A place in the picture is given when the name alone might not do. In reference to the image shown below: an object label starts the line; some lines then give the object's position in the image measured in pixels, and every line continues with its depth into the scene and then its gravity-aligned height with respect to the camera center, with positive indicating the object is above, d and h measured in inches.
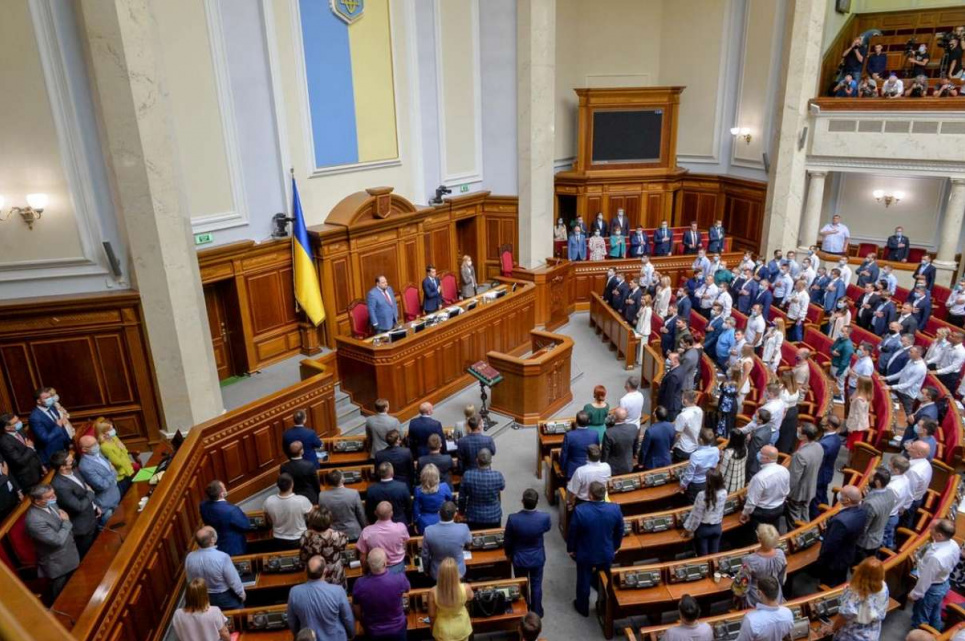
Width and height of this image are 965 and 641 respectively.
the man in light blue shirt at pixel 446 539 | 199.0 -119.7
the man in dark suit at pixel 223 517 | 216.5 -123.0
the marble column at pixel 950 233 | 538.9 -93.3
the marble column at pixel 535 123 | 521.0 +3.6
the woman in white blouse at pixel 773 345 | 379.6 -125.4
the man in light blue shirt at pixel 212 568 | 191.0 -123.1
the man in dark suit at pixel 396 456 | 248.8 -119.0
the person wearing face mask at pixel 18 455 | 244.2 -113.9
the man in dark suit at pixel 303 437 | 270.2 -121.2
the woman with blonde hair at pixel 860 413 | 298.8 -132.2
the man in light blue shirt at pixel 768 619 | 162.6 -119.6
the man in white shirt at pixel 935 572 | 195.3 -132.2
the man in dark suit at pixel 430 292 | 471.2 -113.0
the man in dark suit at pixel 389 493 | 222.5 -119.8
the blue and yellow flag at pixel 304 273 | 419.2 -87.0
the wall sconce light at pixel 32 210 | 289.3 -29.5
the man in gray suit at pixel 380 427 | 281.9 -122.4
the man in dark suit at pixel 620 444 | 265.6 -125.7
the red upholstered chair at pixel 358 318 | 422.6 -115.9
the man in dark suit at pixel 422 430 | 275.3 -121.6
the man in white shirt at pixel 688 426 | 272.7 -123.6
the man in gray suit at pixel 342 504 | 224.5 -122.8
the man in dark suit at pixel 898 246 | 572.4 -107.8
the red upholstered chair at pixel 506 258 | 579.8 -110.6
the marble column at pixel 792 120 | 559.8 +0.4
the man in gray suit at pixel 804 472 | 237.3 -123.2
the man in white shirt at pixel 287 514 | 230.5 -130.9
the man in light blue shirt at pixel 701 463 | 244.4 -124.1
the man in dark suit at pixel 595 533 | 210.2 -128.2
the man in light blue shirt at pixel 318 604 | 173.0 -120.2
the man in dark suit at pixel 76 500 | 218.2 -117.5
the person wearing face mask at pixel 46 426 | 269.7 -114.0
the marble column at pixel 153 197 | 273.7 -25.8
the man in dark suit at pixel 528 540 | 206.7 -127.1
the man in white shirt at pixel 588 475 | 232.2 -119.8
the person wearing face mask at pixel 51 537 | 199.2 -118.4
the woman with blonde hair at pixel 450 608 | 166.1 -118.5
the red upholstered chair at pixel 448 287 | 521.0 -121.3
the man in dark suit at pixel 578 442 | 264.1 -123.0
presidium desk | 374.6 -134.9
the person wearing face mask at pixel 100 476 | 238.4 -120.0
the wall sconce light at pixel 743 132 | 651.5 -9.7
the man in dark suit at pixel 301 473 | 244.1 -123.7
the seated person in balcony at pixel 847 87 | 585.3 +27.9
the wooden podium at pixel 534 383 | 378.0 -145.5
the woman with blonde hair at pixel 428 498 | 218.1 -119.5
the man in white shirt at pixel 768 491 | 224.8 -123.9
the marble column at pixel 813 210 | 600.4 -79.7
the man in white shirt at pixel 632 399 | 289.1 -117.1
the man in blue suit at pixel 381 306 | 420.2 -108.4
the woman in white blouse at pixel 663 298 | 474.9 -121.9
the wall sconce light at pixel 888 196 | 629.6 -72.5
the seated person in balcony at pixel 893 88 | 555.8 +25.2
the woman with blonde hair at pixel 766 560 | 185.8 -121.5
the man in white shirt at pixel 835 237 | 593.0 -103.0
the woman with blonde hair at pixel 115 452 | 252.5 -119.0
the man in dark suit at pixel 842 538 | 204.8 -128.2
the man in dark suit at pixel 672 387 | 336.8 -131.6
